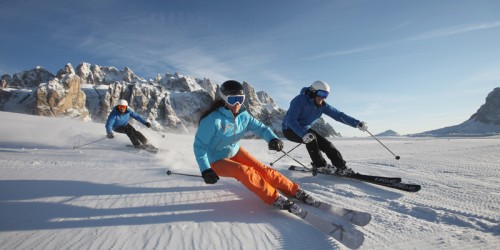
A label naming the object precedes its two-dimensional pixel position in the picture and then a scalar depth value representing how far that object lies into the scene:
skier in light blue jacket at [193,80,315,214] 3.37
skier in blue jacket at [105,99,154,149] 9.71
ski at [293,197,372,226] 2.91
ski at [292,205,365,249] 2.42
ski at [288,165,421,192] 4.30
